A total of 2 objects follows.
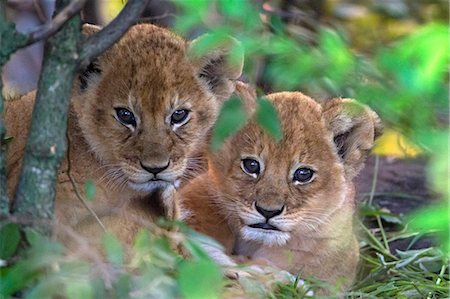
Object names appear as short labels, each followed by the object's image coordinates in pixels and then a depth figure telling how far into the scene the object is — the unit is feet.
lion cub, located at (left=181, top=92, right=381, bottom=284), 27.02
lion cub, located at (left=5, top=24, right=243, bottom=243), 25.29
